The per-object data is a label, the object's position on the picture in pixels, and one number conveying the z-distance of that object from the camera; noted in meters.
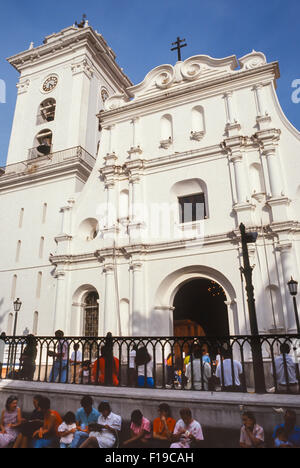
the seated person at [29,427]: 6.29
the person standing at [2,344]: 8.74
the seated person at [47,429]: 6.14
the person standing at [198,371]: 6.80
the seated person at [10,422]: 6.47
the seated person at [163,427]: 5.76
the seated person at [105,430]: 5.94
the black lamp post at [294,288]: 11.11
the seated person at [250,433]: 5.29
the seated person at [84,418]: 6.05
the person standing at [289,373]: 8.45
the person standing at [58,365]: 7.96
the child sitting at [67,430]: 6.07
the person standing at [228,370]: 8.25
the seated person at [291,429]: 5.08
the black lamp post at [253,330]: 6.32
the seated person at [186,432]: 5.58
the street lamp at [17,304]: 15.98
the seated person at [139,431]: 5.85
